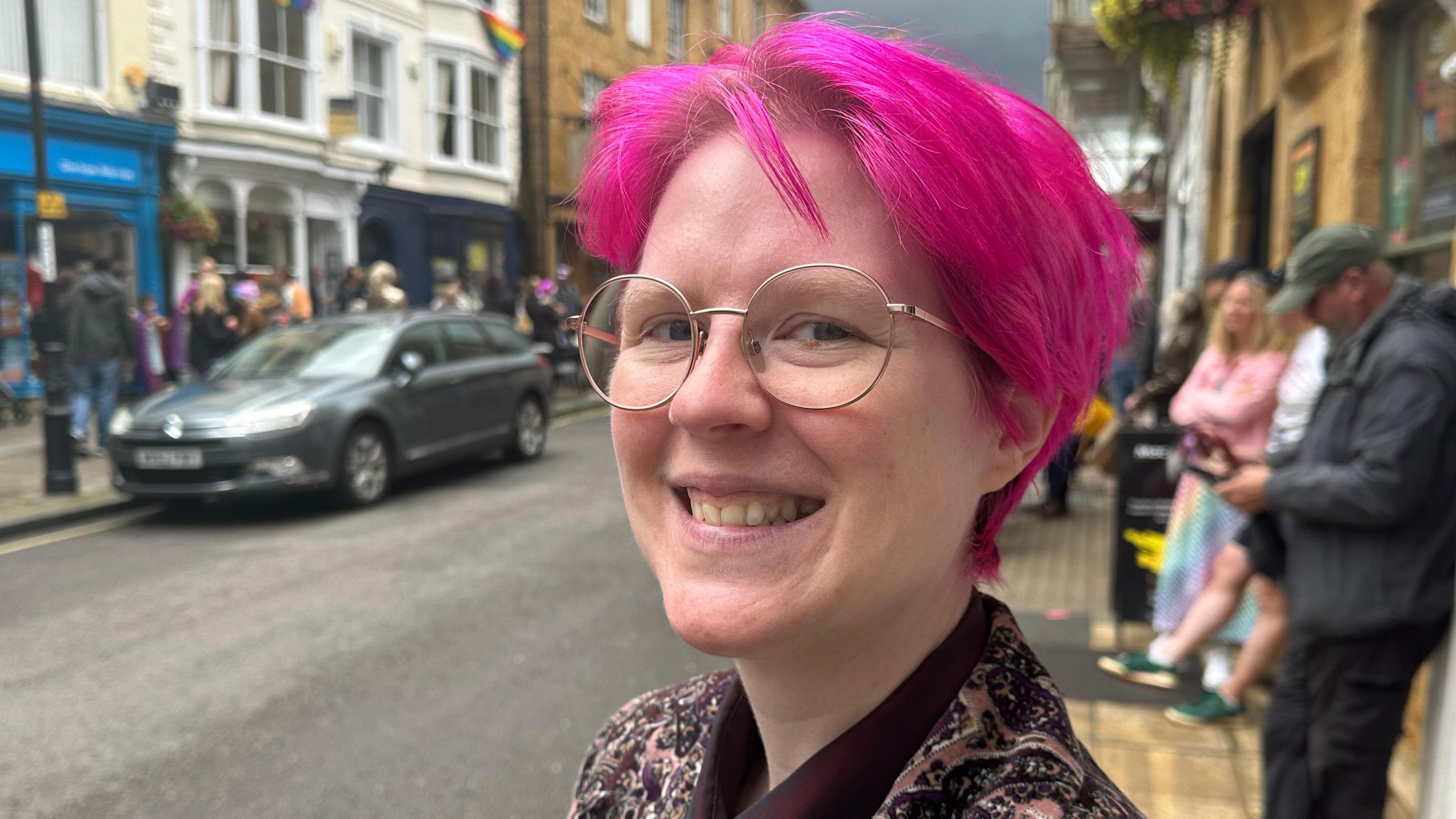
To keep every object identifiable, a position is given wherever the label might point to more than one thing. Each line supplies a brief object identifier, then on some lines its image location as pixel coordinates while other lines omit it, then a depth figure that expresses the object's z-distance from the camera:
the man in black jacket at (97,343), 10.88
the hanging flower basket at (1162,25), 6.81
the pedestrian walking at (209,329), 12.95
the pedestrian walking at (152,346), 14.34
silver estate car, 7.81
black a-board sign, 4.77
